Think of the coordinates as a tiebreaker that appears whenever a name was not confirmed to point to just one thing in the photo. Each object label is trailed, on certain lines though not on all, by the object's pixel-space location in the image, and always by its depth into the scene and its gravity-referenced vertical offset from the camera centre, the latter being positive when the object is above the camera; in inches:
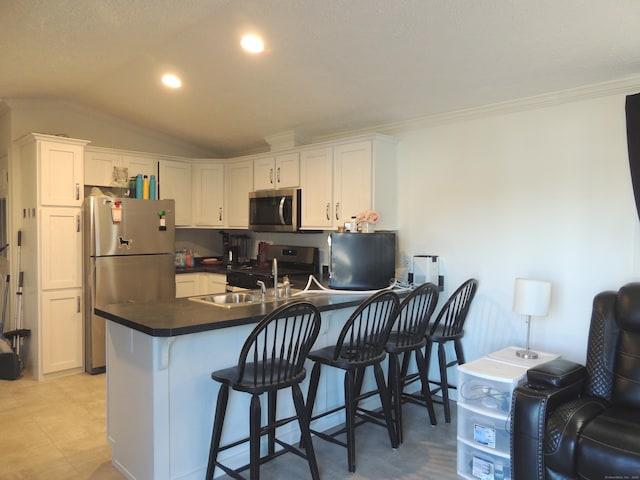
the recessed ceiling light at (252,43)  116.3 +50.5
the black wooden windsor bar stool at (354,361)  102.0 -27.4
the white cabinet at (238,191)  199.2 +21.4
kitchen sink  123.6 -16.1
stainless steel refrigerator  168.6 -6.3
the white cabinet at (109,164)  183.3 +31.4
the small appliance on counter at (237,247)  222.5 -3.9
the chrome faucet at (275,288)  122.7 -13.1
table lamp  113.0 -14.9
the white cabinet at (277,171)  176.2 +27.0
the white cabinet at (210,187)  211.0 +23.9
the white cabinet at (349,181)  151.5 +19.8
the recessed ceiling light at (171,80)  147.3 +51.9
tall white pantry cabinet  163.3 -3.2
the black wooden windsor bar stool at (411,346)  114.7 -27.1
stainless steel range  174.4 -12.4
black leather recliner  80.0 -33.7
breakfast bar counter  90.6 -29.8
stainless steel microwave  175.0 +11.4
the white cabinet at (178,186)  202.2 +23.9
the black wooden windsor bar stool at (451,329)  129.2 -26.2
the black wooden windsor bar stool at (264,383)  85.6 -27.1
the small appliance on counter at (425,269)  145.7 -9.8
